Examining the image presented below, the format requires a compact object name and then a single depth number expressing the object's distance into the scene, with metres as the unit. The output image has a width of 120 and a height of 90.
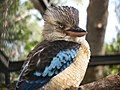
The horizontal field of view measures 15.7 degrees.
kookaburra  1.88
